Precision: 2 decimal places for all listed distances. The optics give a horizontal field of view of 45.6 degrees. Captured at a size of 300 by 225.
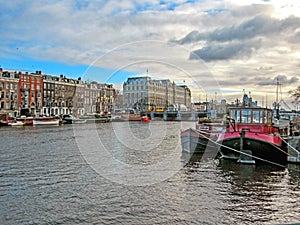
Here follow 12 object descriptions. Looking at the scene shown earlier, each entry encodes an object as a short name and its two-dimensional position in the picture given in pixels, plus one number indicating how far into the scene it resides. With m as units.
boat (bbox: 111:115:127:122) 106.88
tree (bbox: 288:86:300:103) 50.34
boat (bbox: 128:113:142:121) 109.51
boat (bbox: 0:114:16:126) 82.19
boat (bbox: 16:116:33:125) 87.41
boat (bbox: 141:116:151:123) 116.18
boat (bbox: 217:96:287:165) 25.30
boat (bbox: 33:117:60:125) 89.08
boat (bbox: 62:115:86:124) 98.83
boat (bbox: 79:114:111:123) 106.76
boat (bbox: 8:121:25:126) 82.31
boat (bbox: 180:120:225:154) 30.62
